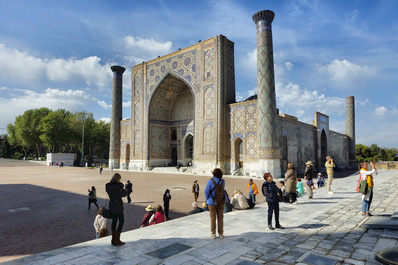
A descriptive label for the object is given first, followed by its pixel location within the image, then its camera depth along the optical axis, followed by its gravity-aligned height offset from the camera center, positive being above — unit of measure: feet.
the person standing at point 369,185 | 19.84 -2.69
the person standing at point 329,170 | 32.00 -2.46
